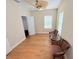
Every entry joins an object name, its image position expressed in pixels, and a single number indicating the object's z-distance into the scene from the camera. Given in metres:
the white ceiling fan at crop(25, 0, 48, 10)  2.20
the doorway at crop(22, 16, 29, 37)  3.77
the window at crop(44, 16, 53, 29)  4.73
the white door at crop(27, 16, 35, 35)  4.18
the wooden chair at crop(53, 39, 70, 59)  1.23
